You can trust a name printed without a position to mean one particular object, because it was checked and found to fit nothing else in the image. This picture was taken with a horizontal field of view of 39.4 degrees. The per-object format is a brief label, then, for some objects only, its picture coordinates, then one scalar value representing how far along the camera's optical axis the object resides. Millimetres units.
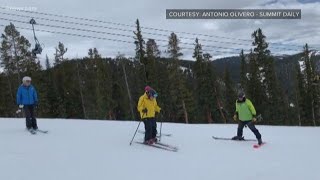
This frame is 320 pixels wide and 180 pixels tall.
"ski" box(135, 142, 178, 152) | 14547
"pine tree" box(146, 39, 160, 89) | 54366
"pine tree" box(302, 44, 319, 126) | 58422
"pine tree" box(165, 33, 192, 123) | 55000
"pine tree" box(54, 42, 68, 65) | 68788
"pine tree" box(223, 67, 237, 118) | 60625
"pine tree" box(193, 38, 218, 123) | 56562
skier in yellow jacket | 14812
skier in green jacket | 16125
